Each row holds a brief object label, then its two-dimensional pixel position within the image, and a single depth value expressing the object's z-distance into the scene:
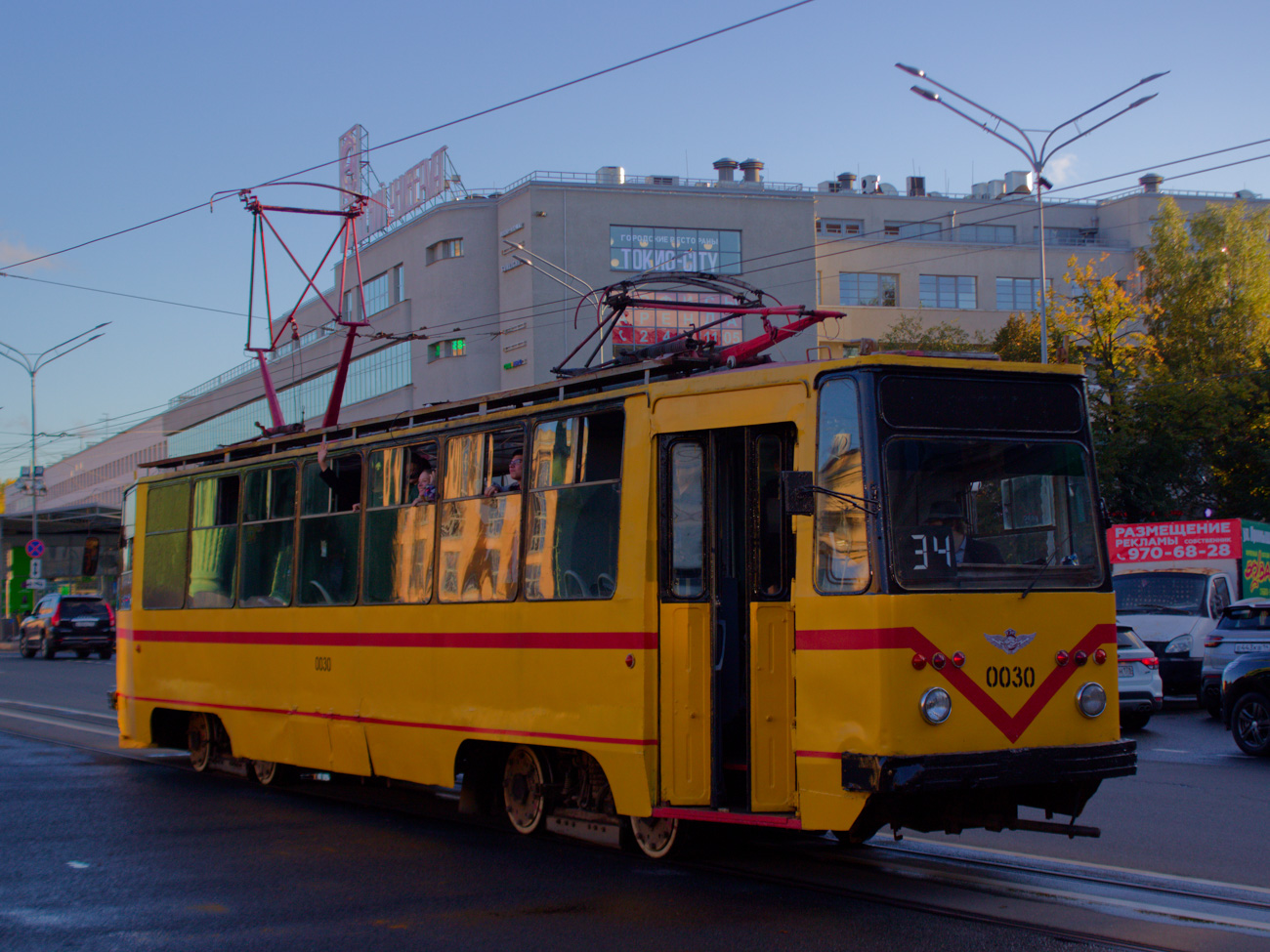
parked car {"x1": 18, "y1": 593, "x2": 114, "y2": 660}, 38.25
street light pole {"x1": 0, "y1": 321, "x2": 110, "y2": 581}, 49.55
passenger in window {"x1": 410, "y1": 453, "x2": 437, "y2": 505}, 10.07
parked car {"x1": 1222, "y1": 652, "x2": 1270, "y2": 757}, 14.17
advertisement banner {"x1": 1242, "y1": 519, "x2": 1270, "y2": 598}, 25.90
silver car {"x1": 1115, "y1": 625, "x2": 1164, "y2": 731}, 17.09
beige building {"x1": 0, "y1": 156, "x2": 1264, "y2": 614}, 53.88
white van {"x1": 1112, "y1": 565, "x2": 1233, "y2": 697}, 21.67
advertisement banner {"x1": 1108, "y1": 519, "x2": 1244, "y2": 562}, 25.82
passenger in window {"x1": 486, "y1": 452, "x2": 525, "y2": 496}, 9.20
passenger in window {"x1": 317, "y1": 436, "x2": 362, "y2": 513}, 10.95
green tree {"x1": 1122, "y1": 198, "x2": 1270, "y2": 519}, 42.56
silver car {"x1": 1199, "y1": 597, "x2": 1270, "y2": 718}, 16.66
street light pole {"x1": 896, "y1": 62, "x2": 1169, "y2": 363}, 26.81
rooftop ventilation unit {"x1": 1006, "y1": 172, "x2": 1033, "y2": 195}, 74.94
